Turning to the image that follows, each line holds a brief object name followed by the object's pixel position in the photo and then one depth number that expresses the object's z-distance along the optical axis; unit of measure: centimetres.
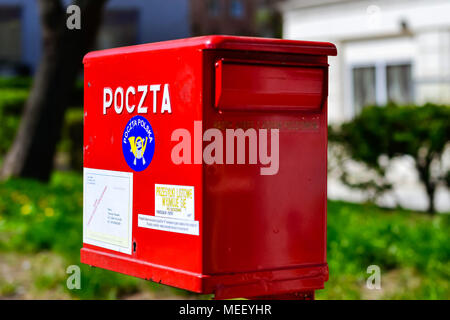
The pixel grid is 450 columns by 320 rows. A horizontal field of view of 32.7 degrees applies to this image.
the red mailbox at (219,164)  229
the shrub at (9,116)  1417
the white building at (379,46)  1338
